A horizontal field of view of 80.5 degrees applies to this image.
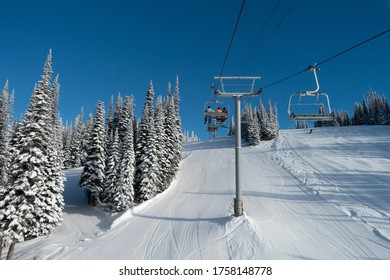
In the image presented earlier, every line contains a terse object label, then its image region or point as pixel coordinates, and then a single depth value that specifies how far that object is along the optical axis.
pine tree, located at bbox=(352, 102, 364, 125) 89.75
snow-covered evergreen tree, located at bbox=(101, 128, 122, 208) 30.41
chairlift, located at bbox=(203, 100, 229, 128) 18.03
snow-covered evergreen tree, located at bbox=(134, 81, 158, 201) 29.98
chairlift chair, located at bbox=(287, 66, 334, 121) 12.01
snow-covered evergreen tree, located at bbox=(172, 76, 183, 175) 40.51
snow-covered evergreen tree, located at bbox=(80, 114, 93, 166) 44.21
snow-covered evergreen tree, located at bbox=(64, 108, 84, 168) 64.28
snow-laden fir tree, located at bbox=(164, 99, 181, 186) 35.91
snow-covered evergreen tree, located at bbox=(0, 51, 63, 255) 18.56
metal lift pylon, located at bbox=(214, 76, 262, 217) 13.91
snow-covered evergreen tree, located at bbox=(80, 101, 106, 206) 32.69
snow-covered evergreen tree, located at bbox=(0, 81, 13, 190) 31.67
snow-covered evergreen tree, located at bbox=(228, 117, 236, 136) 112.18
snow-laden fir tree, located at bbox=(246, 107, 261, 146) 64.94
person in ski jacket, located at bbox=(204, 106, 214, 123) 18.12
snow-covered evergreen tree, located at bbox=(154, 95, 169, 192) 33.16
